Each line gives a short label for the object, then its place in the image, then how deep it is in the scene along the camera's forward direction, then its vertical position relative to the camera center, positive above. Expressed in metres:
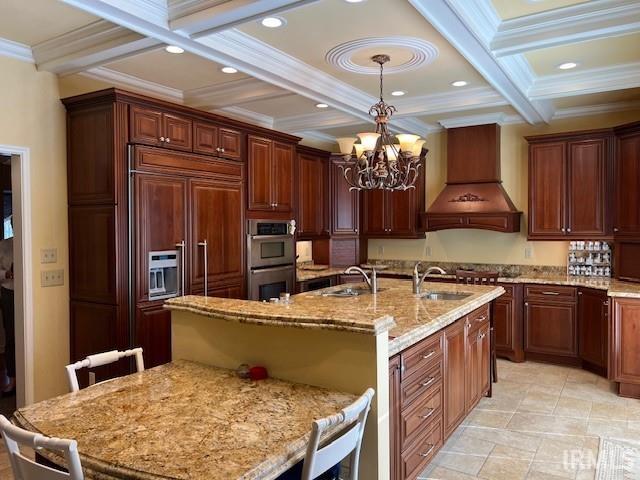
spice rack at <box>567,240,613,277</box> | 5.48 -0.32
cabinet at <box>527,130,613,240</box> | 5.24 +0.48
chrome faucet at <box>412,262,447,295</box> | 3.95 -0.41
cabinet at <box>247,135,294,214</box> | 4.89 +0.60
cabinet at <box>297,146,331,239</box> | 6.28 +0.51
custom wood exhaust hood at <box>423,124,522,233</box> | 5.83 +0.50
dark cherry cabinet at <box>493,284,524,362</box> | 5.43 -0.99
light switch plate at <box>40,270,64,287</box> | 3.79 -0.31
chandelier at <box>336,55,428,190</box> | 3.82 +0.61
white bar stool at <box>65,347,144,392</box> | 2.19 -0.58
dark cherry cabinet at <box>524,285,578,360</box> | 5.20 -0.96
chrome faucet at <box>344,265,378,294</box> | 4.01 -0.41
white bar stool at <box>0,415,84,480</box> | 1.33 -0.60
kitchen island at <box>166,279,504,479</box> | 2.04 -0.51
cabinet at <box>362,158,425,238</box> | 6.58 +0.27
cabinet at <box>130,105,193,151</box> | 3.73 +0.83
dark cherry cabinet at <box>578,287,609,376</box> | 4.79 -0.98
